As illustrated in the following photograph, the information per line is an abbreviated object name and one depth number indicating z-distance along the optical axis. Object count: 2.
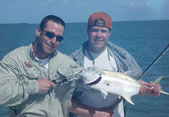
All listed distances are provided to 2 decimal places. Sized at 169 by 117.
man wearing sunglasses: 2.93
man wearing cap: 3.87
